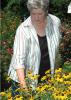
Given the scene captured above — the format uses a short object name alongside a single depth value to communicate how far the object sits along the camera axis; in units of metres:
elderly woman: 2.70
